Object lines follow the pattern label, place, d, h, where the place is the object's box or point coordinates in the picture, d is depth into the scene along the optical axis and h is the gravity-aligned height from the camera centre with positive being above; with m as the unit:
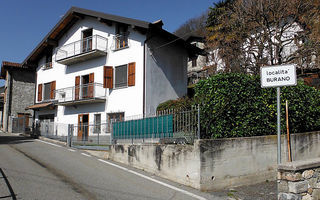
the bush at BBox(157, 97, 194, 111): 12.16 +0.82
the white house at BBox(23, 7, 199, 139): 16.50 +3.61
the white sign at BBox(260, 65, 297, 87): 5.64 +0.96
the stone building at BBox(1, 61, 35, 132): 27.30 +2.95
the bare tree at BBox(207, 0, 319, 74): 13.87 +4.74
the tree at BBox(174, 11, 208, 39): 31.07 +12.30
